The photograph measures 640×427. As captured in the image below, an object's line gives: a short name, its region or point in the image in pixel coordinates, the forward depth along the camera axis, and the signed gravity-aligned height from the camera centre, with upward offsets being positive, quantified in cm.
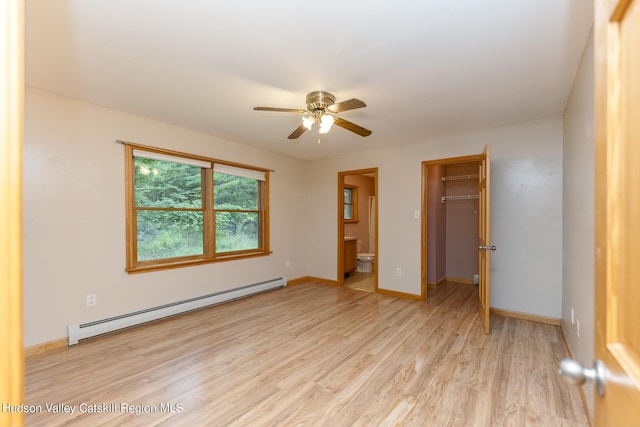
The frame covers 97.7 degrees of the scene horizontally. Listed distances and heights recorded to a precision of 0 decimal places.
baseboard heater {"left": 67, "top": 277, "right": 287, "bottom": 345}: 264 -112
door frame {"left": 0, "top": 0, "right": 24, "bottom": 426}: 42 +1
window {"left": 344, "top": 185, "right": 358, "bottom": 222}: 667 +25
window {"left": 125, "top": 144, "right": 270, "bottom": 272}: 316 +5
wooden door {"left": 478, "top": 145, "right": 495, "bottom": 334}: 284 -31
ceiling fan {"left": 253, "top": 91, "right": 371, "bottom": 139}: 228 +87
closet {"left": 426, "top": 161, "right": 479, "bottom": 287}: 487 -20
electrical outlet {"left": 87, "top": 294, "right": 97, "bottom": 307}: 274 -84
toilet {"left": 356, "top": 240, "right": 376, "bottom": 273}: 605 -107
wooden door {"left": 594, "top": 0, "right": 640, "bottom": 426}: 51 +1
